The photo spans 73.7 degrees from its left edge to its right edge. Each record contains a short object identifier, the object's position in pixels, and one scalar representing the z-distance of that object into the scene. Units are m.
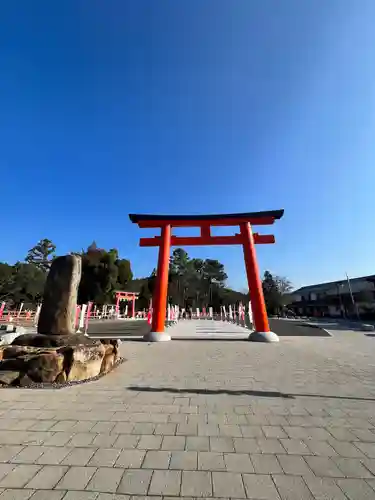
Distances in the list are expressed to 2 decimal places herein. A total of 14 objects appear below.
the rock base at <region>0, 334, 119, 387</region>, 4.44
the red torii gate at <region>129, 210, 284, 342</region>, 10.62
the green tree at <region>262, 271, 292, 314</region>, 51.19
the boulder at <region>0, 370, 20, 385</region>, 4.31
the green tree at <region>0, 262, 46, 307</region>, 35.25
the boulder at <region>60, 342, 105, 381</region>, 4.60
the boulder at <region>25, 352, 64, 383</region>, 4.45
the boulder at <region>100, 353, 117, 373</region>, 5.30
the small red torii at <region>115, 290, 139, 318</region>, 35.70
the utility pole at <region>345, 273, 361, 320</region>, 35.41
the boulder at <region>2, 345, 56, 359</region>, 4.66
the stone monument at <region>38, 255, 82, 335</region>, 5.46
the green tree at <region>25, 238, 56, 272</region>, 49.66
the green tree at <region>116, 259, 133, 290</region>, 40.30
